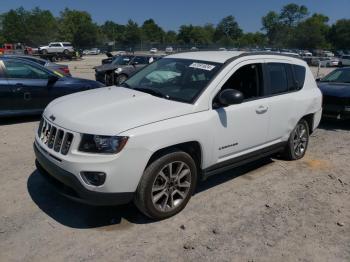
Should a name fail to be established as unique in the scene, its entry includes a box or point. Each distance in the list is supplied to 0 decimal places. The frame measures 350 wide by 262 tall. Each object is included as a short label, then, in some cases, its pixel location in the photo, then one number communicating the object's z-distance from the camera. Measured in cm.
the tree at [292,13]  12794
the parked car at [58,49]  4932
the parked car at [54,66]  1360
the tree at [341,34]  8875
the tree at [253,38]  11621
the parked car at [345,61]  4413
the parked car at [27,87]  794
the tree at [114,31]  11853
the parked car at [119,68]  1684
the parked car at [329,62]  4241
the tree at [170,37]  12719
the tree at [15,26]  8181
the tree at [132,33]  10688
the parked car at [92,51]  7931
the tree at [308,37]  8119
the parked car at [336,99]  847
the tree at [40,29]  7931
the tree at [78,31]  8196
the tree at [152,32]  12362
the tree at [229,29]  12962
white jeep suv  359
